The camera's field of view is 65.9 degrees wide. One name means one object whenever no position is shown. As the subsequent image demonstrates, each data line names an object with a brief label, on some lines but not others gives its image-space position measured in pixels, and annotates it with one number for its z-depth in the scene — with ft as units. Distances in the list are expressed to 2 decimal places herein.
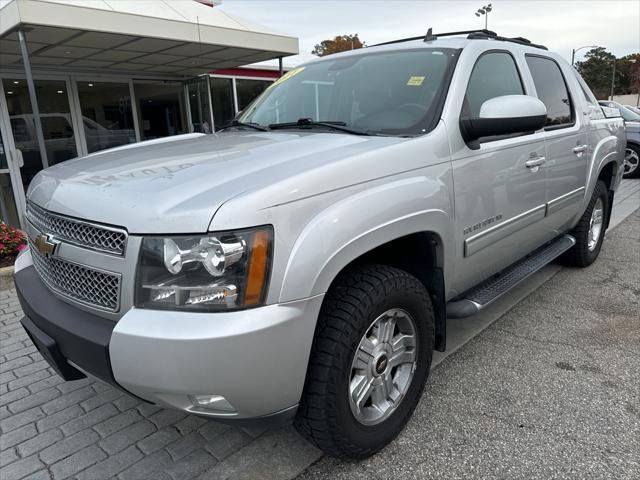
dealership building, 19.75
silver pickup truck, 5.57
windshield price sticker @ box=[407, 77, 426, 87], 9.05
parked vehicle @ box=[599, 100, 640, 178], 35.14
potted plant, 17.21
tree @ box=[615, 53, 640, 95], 221.09
